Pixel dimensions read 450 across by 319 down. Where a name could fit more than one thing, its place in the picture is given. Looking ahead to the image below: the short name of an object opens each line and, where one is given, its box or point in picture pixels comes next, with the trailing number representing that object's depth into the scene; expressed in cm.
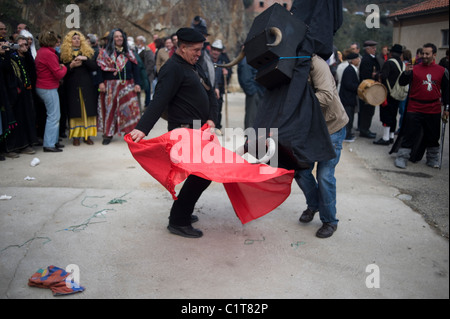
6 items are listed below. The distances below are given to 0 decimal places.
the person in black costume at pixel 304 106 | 333
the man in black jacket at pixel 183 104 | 384
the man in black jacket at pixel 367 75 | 870
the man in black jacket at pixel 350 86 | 847
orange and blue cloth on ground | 298
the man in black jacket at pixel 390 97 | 840
